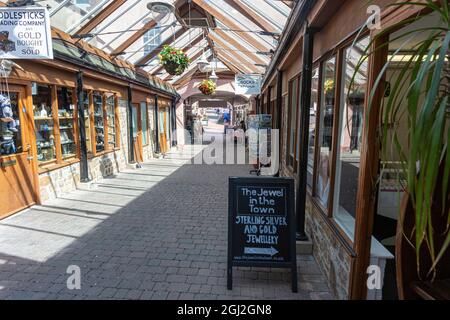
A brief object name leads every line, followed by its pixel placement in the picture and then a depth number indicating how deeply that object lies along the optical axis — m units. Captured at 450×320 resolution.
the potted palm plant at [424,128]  0.90
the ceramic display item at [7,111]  4.45
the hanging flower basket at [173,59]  6.95
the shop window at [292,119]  5.67
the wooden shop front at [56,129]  4.80
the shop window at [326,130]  3.29
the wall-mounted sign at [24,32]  3.87
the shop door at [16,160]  4.61
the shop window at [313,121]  3.77
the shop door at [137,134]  10.18
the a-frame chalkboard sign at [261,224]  2.88
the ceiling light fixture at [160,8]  4.89
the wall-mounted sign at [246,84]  9.70
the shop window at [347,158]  2.78
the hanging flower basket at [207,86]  11.43
